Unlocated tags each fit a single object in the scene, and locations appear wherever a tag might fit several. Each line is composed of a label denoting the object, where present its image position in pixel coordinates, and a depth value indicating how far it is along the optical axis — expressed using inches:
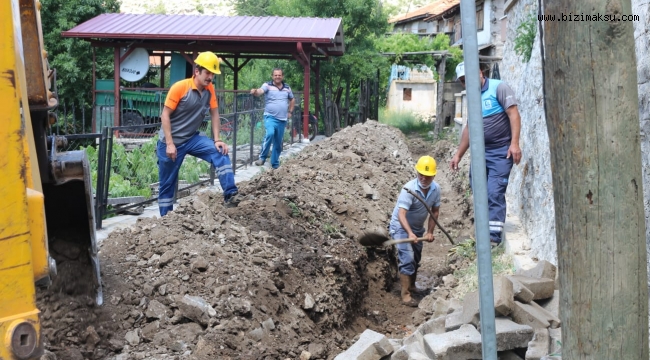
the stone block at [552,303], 207.6
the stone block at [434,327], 215.5
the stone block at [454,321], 203.8
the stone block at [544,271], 221.3
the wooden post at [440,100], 1034.7
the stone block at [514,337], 183.5
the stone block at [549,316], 196.3
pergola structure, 807.1
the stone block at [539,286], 209.9
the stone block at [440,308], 249.6
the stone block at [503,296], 189.6
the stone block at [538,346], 175.0
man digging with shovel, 306.2
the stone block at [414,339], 209.8
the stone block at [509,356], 187.3
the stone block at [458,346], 187.2
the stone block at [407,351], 200.4
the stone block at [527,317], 192.9
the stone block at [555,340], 179.9
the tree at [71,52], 948.6
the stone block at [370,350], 203.0
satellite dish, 857.5
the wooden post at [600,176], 106.1
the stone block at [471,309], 197.2
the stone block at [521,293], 199.5
